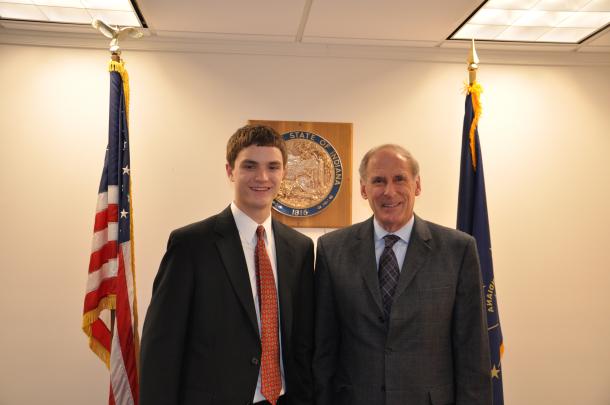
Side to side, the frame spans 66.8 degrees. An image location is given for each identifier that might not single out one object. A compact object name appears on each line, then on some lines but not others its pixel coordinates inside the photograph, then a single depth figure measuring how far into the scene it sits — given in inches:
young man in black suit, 62.9
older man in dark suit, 65.3
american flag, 101.7
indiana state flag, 114.4
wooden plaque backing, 127.8
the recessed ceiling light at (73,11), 106.9
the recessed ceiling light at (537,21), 108.0
